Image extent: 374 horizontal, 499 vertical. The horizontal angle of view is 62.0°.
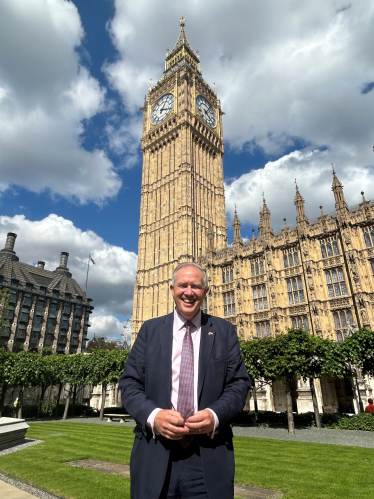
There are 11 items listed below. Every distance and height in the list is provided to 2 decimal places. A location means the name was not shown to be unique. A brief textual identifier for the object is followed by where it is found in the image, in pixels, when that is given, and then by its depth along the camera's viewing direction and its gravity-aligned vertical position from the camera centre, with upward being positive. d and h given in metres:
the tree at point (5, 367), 28.77 +1.64
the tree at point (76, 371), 31.48 +1.44
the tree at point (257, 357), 21.77 +1.89
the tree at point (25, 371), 29.11 +1.34
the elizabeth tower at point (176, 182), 47.06 +31.73
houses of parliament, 30.20 +15.51
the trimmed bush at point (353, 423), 18.10 -2.09
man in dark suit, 2.60 -0.10
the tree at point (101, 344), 69.81 +9.39
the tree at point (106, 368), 28.83 +1.57
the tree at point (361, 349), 19.84 +2.13
